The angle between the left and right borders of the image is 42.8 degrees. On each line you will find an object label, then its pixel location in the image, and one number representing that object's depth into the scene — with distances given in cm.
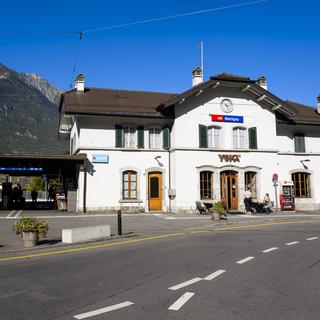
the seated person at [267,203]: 2534
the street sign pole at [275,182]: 2642
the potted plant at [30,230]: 1102
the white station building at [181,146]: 2450
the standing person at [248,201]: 2452
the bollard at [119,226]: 1377
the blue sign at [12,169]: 2376
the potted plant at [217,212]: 1975
